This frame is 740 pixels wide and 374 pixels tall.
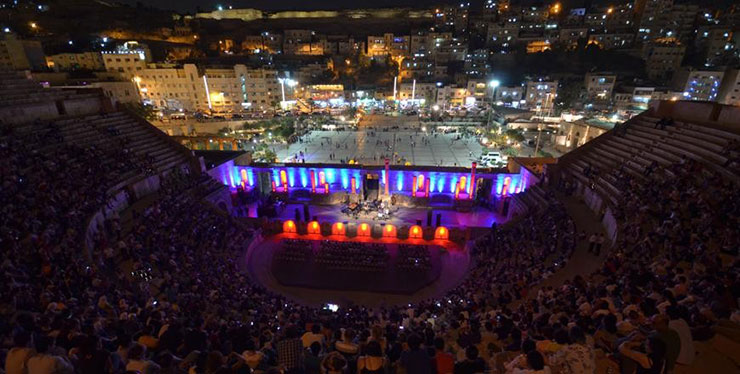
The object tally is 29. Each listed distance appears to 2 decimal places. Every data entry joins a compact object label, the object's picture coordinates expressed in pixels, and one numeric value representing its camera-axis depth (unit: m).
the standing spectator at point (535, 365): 5.68
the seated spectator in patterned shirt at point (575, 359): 5.79
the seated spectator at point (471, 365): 6.55
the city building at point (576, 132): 40.28
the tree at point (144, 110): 48.36
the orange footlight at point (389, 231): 24.48
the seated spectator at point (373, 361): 6.79
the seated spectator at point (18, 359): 5.64
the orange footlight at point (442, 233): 23.69
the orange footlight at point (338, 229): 24.62
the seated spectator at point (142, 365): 5.98
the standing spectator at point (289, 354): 7.27
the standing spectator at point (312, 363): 7.15
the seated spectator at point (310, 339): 8.52
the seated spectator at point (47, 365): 5.39
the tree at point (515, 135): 45.92
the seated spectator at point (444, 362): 7.30
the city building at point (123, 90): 52.16
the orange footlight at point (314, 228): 24.75
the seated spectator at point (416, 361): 6.60
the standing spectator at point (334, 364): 6.92
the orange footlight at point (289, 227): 24.77
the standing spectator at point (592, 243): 15.74
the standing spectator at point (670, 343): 5.96
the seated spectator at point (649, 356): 5.89
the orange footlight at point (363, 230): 24.57
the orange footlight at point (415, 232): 24.06
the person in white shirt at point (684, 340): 6.27
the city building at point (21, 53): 53.25
